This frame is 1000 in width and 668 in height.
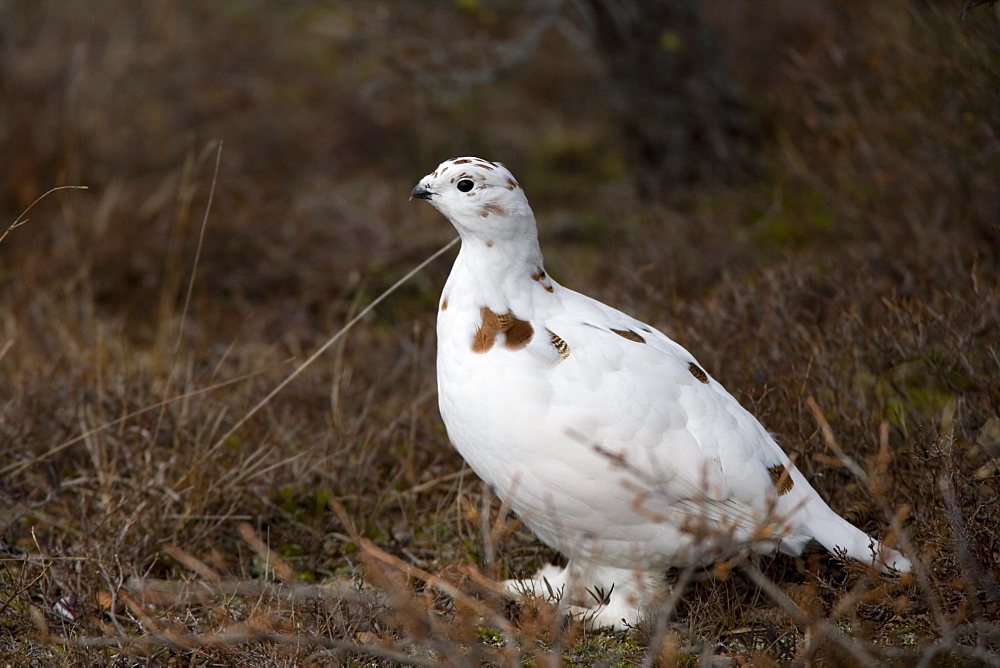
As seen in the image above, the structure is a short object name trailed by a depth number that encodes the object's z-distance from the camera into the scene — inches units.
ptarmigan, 189.0
